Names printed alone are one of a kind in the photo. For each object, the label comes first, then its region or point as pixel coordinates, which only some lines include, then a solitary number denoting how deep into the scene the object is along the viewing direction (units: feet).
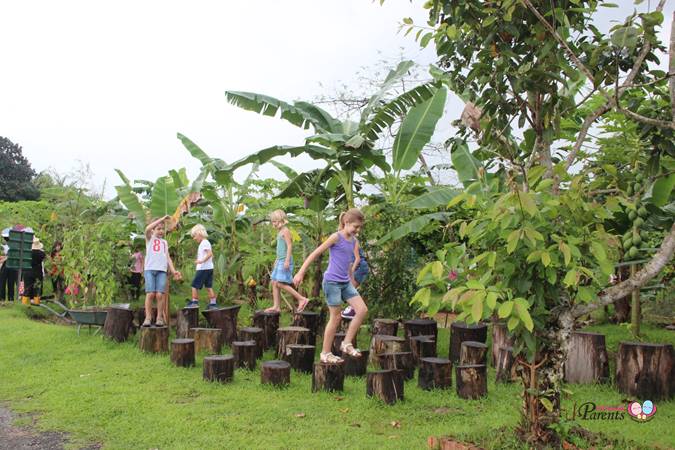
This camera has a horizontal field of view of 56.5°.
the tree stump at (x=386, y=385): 19.77
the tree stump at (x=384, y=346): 23.80
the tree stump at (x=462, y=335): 26.11
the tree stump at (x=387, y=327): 26.37
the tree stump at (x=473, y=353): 22.80
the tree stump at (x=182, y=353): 25.07
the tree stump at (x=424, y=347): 24.79
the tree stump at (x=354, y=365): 23.47
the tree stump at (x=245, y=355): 24.63
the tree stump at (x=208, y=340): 27.09
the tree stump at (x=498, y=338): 24.95
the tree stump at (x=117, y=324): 29.55
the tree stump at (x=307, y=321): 27.73
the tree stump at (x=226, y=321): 29.09
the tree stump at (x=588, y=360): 22.54
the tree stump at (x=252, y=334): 25.93
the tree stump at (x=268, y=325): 28.48
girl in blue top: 29.60
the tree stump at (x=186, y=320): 29.32
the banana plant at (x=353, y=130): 29.04
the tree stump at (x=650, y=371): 20.45
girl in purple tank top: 22.06
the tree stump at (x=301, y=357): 23.97
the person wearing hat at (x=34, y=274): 43.11
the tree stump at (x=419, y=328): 27.07
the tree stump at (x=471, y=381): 20.38
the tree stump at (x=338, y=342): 25.03
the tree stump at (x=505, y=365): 22.38
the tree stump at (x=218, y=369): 22.43
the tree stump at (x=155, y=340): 27.61
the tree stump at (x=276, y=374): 21.84
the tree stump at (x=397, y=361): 22.70
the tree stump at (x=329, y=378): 21.09
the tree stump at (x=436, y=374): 21.57
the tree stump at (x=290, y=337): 25.43
